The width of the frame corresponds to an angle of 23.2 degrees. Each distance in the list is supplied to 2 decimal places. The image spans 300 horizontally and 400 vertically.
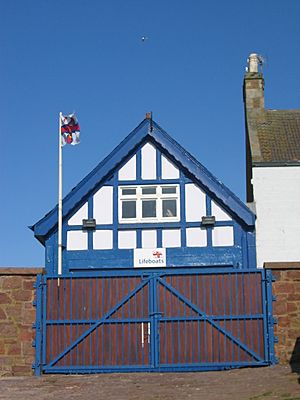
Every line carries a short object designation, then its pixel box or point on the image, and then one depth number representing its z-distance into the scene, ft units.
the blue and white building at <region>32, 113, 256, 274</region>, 60.54
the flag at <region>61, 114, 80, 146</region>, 59.72
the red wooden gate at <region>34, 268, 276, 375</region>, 46.60
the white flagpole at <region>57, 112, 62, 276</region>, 57.93
